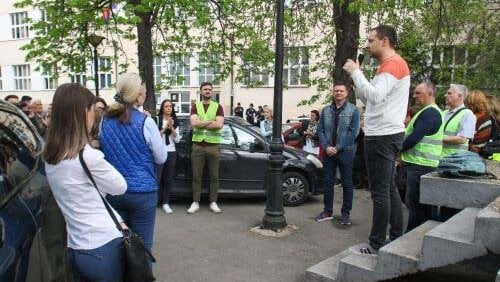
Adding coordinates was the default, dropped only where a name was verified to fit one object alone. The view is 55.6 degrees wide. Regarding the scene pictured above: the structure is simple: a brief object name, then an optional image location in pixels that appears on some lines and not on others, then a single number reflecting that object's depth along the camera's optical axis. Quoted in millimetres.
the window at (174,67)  15023
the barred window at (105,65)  14258
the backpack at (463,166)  4352
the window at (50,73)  13157
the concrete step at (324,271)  4383
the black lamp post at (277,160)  6070
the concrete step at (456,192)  4285
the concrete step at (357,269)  4066
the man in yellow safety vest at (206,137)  7105
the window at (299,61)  13430
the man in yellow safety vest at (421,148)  4932
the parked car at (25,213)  2266
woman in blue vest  3600
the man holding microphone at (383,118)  4172
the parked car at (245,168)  7770
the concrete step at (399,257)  3805
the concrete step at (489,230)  3293
